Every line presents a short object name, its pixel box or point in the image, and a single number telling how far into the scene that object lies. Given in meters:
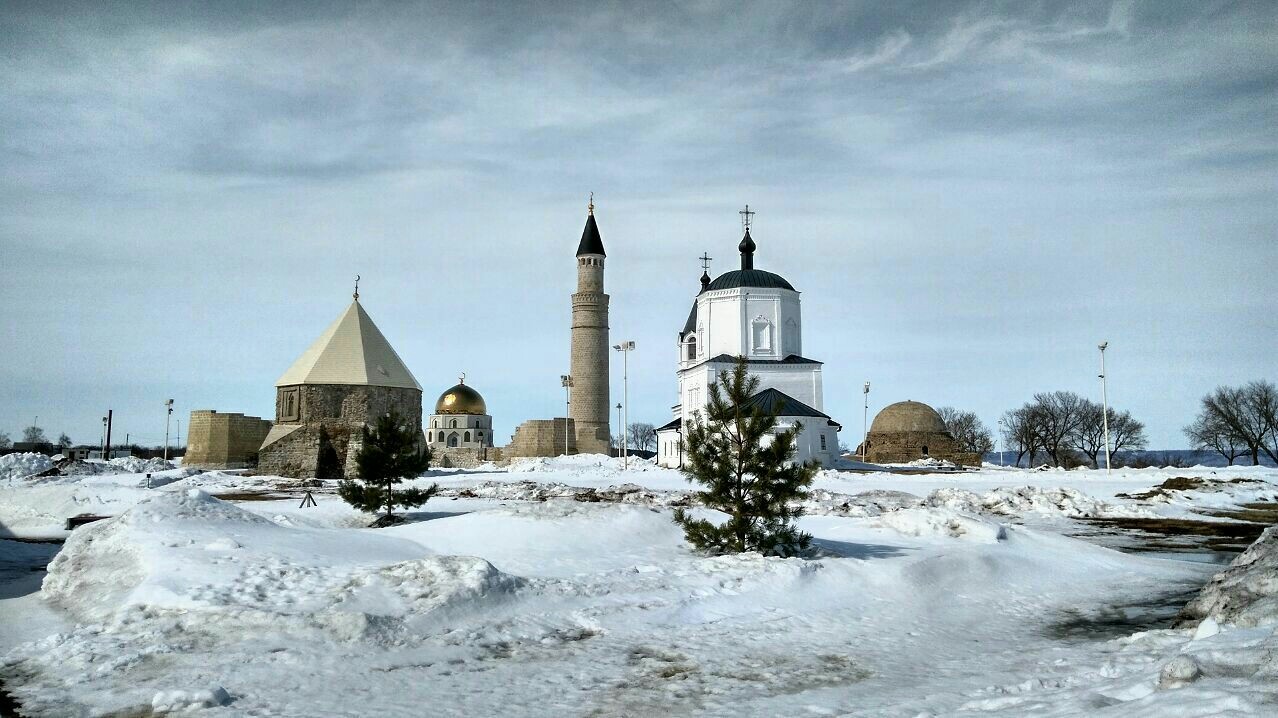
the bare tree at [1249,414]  52.72
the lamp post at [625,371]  50.94
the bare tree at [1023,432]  65.81
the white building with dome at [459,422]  78.50
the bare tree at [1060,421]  63.91
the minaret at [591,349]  68.88
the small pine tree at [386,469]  18.86
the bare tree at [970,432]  74.99
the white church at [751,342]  46.25
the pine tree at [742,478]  12.72
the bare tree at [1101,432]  63.03
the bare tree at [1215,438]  55.66
